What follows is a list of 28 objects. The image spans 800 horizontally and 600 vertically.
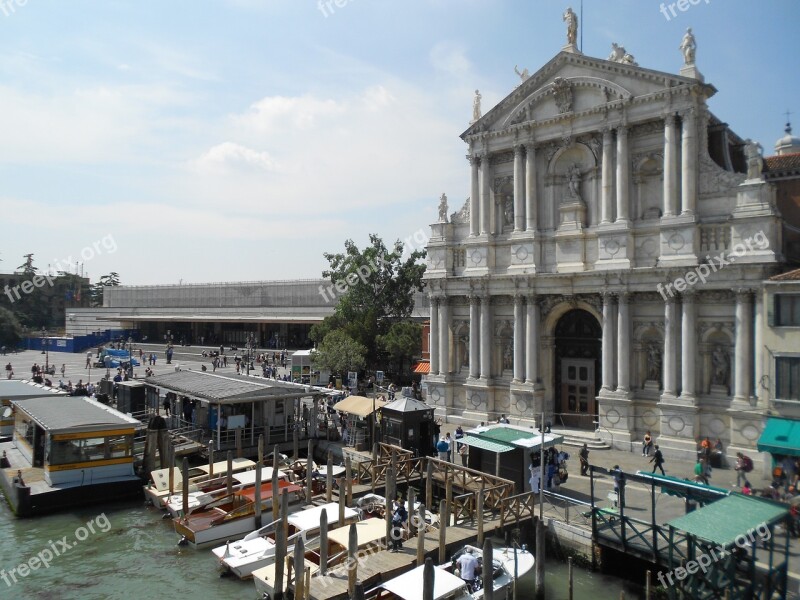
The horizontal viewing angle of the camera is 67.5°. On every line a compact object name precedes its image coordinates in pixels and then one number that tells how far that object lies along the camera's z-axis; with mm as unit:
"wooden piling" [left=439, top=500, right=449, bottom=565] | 15250
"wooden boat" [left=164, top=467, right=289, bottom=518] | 20500
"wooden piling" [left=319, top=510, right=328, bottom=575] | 14961
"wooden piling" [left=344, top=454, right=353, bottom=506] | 19516
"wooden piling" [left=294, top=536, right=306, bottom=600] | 13602
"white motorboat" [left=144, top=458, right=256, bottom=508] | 22062
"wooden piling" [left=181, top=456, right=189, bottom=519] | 19622
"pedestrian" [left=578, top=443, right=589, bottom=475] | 20969
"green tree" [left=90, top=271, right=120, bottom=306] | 114250
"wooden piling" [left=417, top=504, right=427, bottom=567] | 15010
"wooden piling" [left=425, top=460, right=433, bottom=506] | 18750
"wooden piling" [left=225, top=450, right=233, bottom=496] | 21262
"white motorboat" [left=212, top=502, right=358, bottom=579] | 16625
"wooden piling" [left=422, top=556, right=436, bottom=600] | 12719
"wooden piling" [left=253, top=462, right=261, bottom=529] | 19578
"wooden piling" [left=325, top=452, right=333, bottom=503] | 20125
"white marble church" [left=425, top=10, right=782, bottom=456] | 23141
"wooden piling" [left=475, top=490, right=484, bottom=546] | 16250
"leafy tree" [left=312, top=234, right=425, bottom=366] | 43812
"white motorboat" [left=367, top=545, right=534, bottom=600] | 13398
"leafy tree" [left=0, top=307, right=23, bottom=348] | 75312
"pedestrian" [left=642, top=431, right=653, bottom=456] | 23219
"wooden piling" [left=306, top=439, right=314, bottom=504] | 20641
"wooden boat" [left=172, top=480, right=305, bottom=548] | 18809
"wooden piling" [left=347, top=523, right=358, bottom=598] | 13828
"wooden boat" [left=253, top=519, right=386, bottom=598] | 15195
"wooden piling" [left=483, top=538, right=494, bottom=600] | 12477
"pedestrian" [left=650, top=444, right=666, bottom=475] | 19997
